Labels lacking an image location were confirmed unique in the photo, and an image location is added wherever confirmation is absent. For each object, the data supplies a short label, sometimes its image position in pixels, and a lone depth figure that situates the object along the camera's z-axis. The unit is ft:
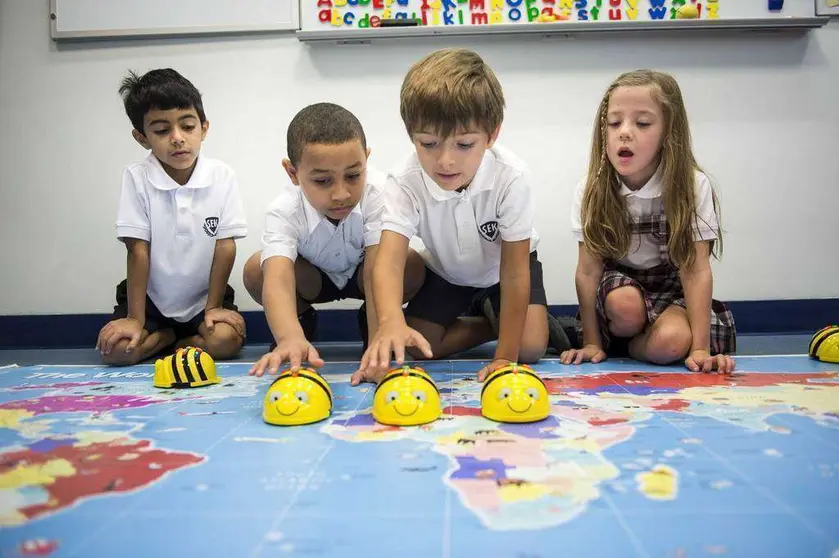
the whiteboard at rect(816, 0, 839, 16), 6.77
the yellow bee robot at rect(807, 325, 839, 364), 4.83
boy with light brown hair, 3.88
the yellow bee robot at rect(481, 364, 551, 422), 3.21
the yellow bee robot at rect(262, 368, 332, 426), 3.29
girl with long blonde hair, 4.92
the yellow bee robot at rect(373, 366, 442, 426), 3.22
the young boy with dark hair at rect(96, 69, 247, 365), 5.75
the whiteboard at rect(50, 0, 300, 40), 6.96
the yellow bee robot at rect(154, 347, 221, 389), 4.40
